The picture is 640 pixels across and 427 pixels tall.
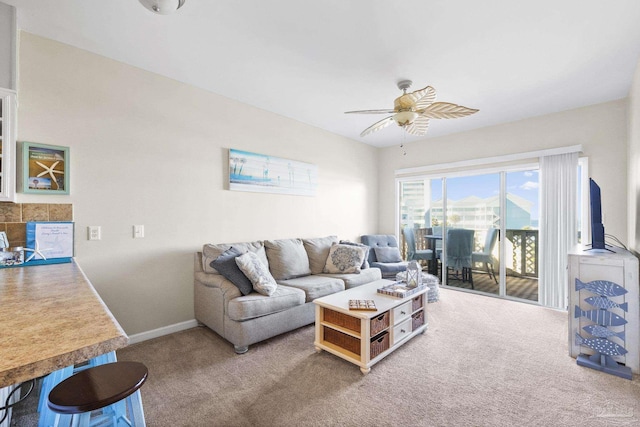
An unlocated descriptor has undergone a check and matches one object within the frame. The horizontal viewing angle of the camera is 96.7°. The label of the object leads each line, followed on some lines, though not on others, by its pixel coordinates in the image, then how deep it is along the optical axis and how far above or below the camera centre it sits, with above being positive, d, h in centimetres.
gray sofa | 249 -77
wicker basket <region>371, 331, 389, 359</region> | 225 -105
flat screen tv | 249 -5
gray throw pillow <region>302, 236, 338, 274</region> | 380 -52
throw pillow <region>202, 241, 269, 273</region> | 292 -39
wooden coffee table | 219 -94
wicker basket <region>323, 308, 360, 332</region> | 229 -88
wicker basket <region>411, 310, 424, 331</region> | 276 -105
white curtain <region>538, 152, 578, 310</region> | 353 -12
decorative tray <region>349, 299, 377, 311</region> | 226 -73
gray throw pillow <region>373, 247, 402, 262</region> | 459 -66
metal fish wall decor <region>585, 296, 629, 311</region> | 219 -70
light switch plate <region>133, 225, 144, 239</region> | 264 -15
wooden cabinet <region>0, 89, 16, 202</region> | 185 +47
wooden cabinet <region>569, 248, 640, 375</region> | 218 -71
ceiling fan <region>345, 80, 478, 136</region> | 241 +93
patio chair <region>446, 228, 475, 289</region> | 449 -61
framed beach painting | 338 +53
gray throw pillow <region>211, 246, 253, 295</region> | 265 -54
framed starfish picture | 215 +36
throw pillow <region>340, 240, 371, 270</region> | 399 -63
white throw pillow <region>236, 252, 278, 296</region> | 268 -58
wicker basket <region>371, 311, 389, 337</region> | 226 -89
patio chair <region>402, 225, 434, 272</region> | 492 -64
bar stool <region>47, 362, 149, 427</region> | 92 -61
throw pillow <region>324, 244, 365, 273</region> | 371 -59
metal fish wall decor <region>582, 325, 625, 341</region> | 220 -93
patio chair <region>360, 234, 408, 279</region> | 431 -65
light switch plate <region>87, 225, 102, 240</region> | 240 -15
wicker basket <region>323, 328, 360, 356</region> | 229 -106
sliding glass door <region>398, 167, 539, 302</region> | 400 -22
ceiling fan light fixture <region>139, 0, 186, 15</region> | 170 +127
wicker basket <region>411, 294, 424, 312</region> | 279 -88
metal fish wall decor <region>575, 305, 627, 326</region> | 219 -82
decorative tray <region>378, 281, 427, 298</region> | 259 -72
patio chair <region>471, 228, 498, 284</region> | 425 -60
